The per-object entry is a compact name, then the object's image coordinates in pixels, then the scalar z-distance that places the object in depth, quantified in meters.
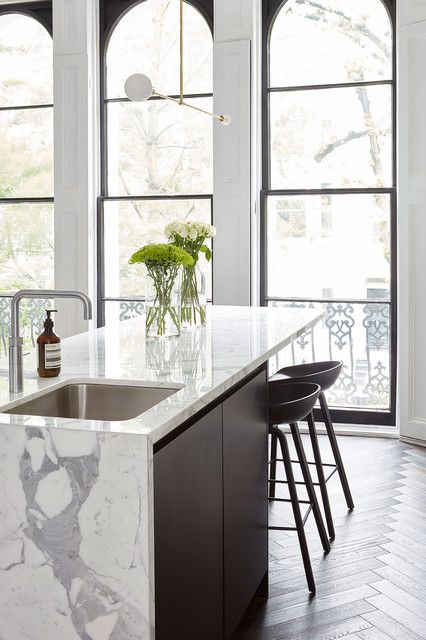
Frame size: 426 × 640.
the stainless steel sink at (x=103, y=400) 2.36
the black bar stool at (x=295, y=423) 3.14
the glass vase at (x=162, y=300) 3.26
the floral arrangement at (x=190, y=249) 3.58
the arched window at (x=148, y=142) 5.90
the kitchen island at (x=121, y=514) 1.79
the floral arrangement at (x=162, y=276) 3.16
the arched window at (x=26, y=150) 6.24
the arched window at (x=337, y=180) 5.55
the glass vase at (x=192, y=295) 3.58
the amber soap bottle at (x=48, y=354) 2.37
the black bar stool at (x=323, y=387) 3.69
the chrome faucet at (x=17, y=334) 2.18
